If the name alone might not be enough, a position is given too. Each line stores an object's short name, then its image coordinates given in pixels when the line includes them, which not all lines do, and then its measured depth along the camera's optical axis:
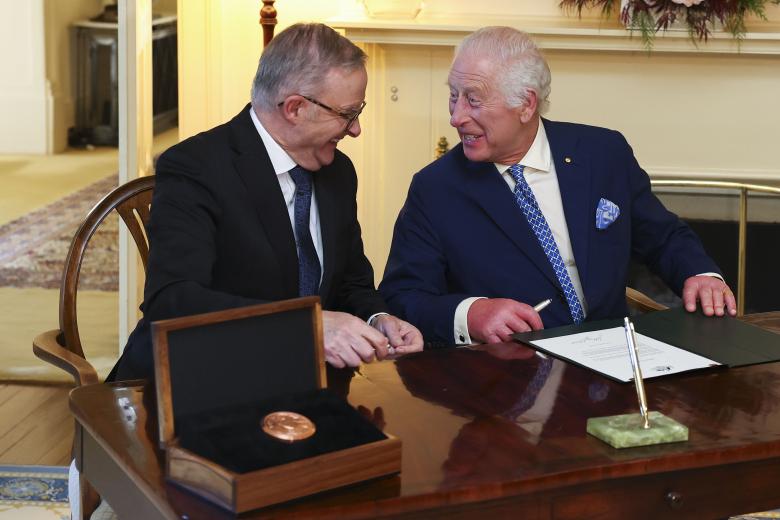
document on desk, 2.20
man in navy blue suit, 2.90
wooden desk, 1.64
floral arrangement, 4.31
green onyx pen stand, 1.81
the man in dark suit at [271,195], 2.40
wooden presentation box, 1.55
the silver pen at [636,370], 1.85
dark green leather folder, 2.31
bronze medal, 1.62
